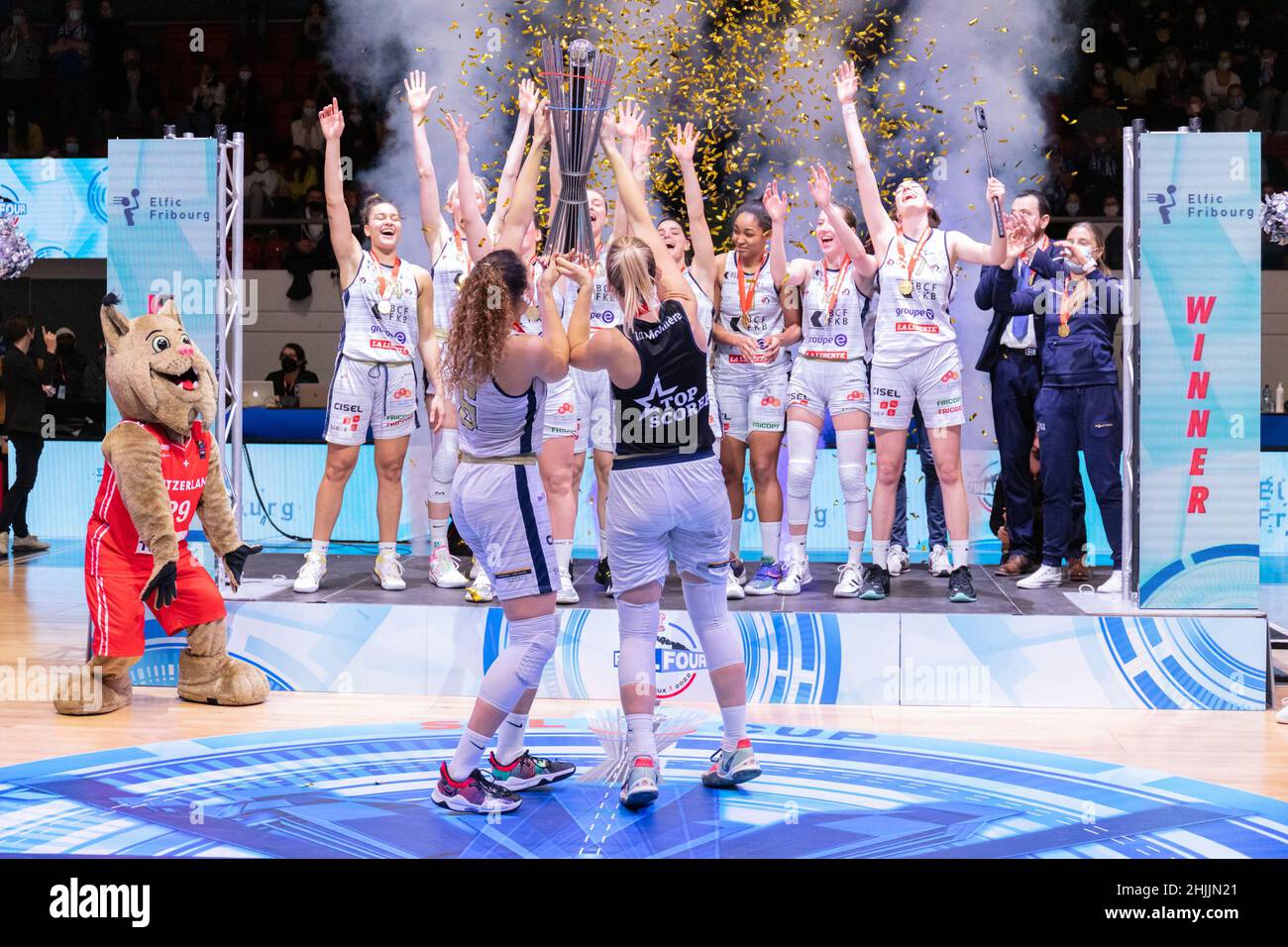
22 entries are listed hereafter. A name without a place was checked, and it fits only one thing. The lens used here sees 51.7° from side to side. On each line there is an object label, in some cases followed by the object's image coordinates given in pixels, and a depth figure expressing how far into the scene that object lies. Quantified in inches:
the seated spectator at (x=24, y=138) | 481.7
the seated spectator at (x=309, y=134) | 470.9
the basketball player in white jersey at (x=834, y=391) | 238.7
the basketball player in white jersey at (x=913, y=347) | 231.8
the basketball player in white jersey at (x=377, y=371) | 241.6
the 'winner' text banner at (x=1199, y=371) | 216.1
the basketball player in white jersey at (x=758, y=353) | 242.4
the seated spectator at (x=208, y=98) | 472.4
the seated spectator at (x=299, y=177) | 468.8
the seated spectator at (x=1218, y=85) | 440.3
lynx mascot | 201.9
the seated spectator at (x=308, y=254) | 455.8
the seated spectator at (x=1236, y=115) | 430.6
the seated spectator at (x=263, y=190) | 468.4
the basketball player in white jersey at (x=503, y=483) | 158.6
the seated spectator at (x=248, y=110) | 476.1
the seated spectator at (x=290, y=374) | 401.7
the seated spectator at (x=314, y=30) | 484.4
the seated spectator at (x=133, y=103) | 482.0
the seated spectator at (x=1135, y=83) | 441.4
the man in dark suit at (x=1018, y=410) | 265.9
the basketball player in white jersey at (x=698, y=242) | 220.4
